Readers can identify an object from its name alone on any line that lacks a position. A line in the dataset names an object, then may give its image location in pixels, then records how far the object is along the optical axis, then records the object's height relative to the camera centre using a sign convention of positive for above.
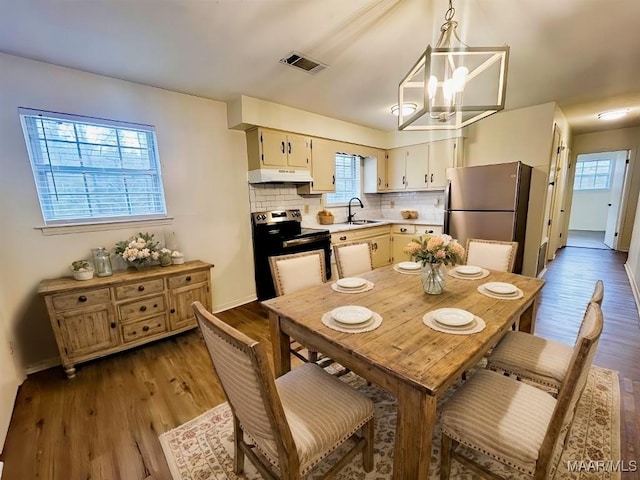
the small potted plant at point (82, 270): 2.18 -0.53
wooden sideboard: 2.05 -0.87
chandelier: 1.30 +0.54
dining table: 0.94 -0.62
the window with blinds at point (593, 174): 8.00 +0.28
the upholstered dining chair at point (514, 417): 0.88 -0.90
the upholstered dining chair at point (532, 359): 1.38 -0.91
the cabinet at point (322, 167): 3.74 +0.39
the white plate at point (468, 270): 1.96 -0.59
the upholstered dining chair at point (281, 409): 0.86 -0.89
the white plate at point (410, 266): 2.12 -0.58
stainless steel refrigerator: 3.23 -0.17
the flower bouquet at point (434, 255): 1.55 -0.37
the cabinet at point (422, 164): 4.17 +0.43
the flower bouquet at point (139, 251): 2.38 -0.43
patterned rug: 1.32 -1.35
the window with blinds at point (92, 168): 2.20 +0.31
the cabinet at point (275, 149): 3.18 +0.57
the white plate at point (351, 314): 1.25 -0.58
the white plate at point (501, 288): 1.57 -0.59
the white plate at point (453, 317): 1.21 -0.59
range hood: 3.18 +0.25
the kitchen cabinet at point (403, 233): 4.27 -0.69
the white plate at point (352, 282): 1.75 -0.58
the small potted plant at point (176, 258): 2.66 -0.56
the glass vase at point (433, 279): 1.62 -0.53
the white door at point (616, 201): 5.63 -0.38
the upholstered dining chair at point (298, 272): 1.90 -0.55
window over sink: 4.62 +0.24
